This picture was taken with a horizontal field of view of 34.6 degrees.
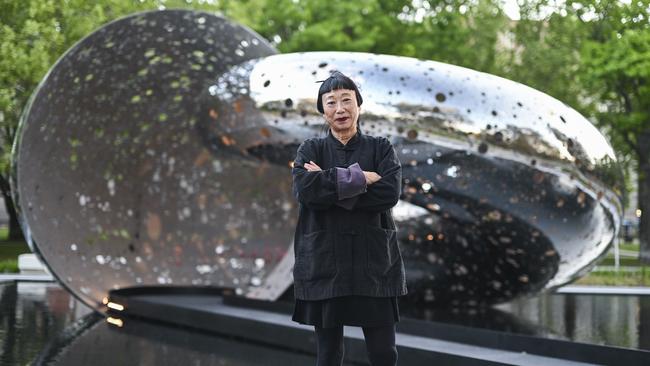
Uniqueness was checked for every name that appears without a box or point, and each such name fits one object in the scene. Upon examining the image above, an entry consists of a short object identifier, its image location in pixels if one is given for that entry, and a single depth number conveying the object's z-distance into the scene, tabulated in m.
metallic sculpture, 7.91
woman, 3.67
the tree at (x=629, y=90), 16.16
